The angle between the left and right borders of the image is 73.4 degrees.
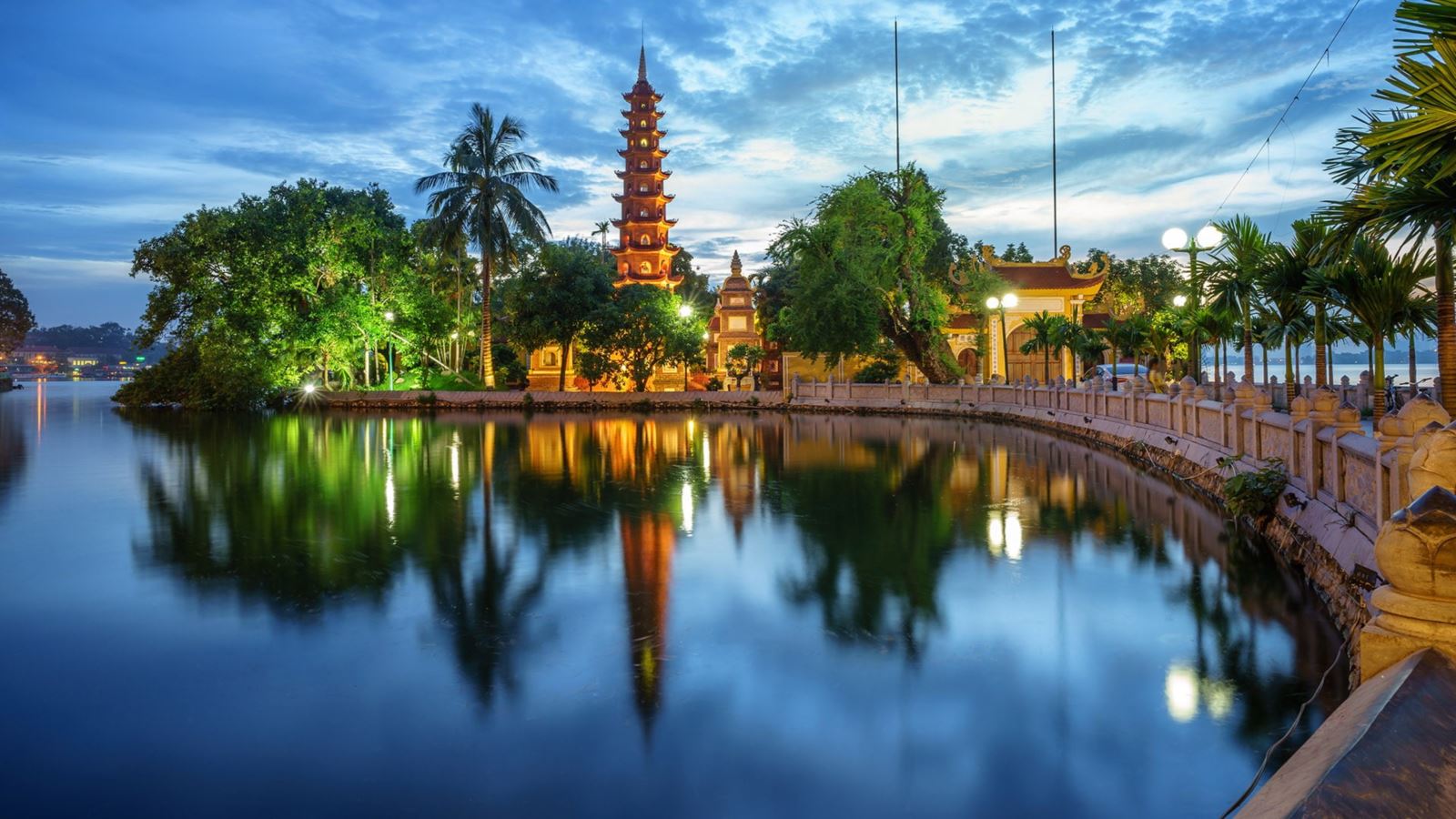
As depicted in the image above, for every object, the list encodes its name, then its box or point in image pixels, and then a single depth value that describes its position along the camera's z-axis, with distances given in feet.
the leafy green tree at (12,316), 266.77
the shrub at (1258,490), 37.65
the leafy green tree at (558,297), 156.76
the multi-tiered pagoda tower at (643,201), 213.46
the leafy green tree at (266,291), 144.05
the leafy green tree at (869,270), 128.98
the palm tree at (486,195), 153.38
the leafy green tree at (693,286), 261.24
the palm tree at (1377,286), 51.72
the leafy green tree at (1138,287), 191.42
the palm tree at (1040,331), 134.10
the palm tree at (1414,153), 20.47
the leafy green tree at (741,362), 166.81
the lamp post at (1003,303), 122.21
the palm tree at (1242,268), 65.26
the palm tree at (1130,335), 117.91
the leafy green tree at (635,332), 156.87
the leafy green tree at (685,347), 161.17
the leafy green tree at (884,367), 148.87
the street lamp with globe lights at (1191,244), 62.64
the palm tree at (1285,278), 62.85
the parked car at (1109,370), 142.92
